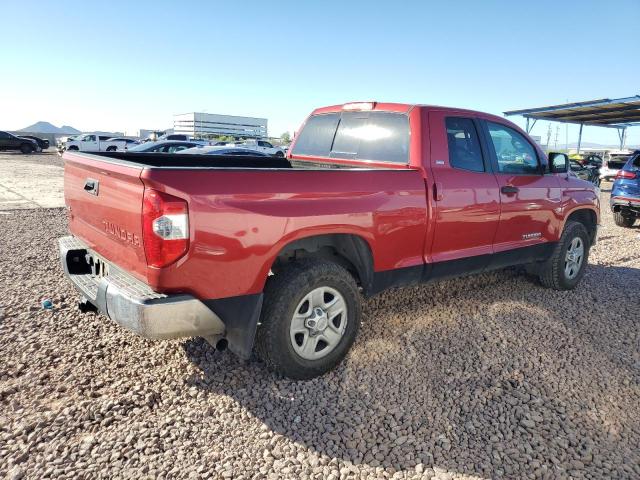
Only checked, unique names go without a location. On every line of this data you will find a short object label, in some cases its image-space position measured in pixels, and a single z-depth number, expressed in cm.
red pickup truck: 253
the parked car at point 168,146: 1881
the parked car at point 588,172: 2022
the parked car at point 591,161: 2409
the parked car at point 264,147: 2736
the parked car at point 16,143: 3120
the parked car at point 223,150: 1527
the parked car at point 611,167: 2081
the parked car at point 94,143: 3056
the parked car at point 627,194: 923
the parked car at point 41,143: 3400
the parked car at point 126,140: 3005
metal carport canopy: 1972
